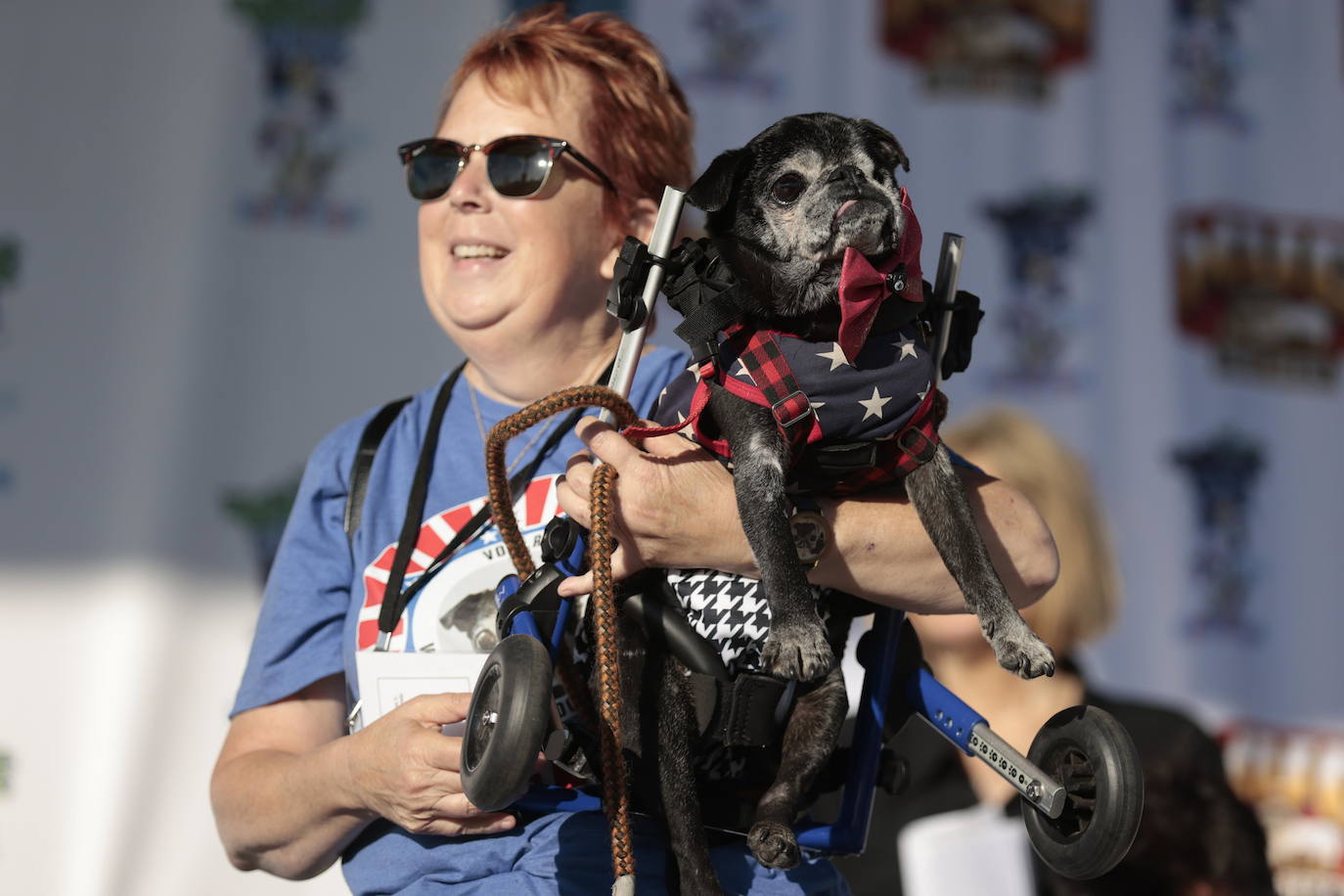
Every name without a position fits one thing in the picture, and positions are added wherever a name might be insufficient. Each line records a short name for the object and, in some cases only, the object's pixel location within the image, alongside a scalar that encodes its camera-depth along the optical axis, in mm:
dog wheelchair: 4262
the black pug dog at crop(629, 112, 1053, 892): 4324
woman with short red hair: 4397
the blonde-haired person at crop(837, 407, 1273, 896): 4910
